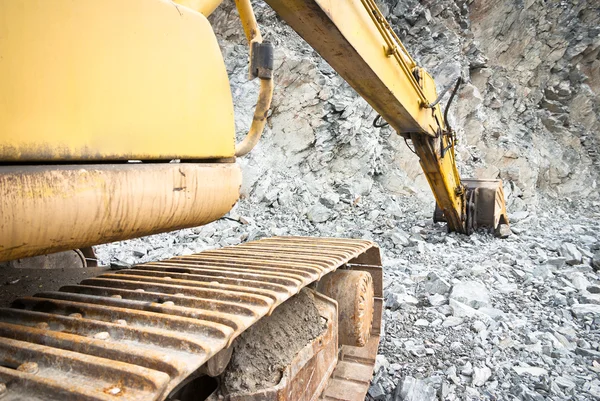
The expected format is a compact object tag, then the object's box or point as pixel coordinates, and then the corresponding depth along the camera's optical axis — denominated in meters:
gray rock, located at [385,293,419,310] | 3.48
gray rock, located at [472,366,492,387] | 2.44
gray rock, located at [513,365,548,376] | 2.52
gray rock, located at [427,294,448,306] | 3.53
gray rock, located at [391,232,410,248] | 5.80
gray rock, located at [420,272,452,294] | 3.80
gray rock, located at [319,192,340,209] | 8.36
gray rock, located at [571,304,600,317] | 3.38
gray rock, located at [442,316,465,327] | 3.14
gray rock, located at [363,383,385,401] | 2.31
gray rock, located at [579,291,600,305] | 3.61
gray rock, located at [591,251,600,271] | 4.81
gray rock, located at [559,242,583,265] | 4.85
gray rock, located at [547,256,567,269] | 4.71
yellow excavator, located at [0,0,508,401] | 0.88
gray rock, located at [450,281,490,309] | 3.52
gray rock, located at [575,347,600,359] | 2.75
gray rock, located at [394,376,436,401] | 2.24
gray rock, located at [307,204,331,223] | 7.59
